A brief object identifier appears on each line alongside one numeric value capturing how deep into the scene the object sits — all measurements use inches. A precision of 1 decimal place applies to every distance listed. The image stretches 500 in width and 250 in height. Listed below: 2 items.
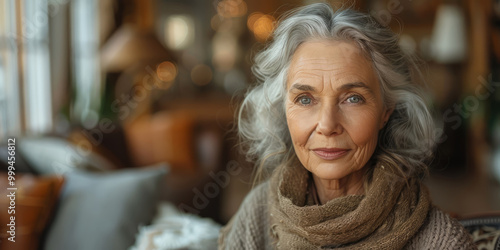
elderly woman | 43.6
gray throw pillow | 83.4
